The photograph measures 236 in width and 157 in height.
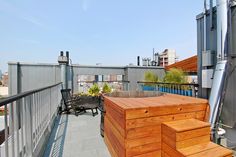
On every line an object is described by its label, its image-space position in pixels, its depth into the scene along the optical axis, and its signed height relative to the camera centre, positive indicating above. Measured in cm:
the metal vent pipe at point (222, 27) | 199 +88
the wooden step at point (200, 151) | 120 -80
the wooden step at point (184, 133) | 128 -64
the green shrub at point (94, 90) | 452 -47
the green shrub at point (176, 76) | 492 +8
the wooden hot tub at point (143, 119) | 132 -52
